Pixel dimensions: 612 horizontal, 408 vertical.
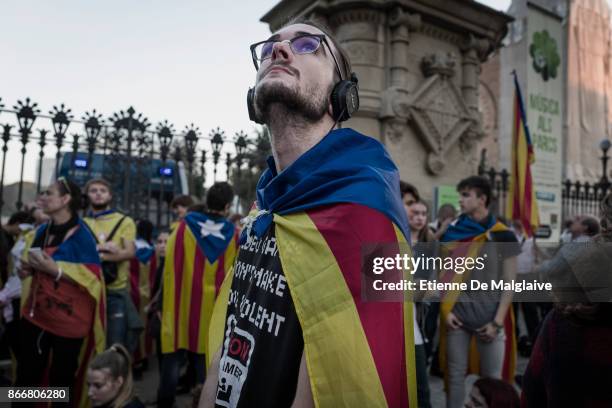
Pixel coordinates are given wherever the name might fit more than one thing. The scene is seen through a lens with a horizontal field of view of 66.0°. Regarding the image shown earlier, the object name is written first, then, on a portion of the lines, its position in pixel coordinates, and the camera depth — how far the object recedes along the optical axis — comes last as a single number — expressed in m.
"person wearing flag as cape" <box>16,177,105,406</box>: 3.69
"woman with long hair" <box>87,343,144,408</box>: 3.14
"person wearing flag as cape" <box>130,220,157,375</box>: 5.96
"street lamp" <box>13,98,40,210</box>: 6.13
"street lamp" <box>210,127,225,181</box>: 7.52
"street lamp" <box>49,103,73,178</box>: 6.38
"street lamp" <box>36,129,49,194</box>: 6.47
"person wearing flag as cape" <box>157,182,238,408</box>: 4.42
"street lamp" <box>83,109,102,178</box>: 6.50
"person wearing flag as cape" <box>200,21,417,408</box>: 1.22
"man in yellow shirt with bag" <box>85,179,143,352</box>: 4.66
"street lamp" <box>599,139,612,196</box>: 11.17
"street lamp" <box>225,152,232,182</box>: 7.72
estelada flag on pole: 6.44
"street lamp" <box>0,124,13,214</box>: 6.22
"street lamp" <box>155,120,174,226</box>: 7.02
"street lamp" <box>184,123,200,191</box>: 7.21
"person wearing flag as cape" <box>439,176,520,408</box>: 3.59
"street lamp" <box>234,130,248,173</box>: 7.63
